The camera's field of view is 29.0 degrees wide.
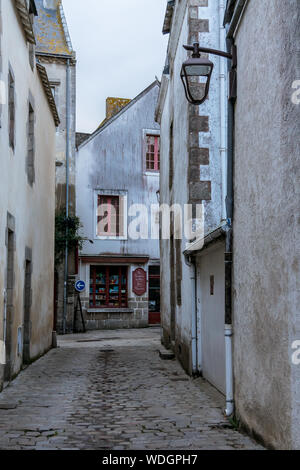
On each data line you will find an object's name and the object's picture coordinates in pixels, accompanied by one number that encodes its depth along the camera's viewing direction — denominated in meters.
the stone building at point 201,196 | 7.85
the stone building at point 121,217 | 21.16
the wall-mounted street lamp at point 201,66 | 5.80
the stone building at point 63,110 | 20.12
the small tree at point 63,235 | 19.80
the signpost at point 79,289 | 20.09
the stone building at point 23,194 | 8.05
